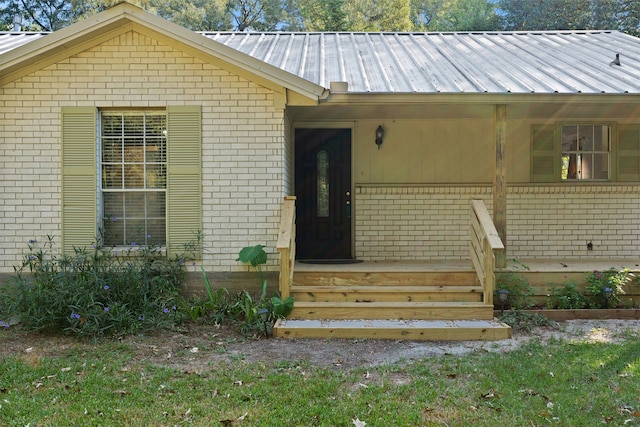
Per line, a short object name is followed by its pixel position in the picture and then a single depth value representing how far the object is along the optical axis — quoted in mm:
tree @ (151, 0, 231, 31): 24578
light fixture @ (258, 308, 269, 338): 5711
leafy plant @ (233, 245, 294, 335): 5855
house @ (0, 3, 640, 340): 6539
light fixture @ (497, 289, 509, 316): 6379
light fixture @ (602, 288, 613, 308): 6535
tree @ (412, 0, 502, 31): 25094
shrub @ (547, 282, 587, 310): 6652
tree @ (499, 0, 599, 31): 22734
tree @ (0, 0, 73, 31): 24047
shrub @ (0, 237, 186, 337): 5672
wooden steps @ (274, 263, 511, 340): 5707
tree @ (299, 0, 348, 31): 27250
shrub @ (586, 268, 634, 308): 6645
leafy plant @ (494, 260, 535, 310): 6613
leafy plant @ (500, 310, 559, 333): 6070
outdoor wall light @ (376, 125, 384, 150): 8758
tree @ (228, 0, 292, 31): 28156
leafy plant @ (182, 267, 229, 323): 6262
